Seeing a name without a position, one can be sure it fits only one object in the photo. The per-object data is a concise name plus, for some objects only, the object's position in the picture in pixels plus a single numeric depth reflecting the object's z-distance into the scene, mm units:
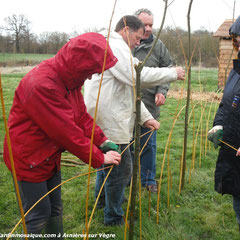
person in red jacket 1259
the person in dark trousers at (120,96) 1762
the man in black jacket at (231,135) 1567
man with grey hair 2611
